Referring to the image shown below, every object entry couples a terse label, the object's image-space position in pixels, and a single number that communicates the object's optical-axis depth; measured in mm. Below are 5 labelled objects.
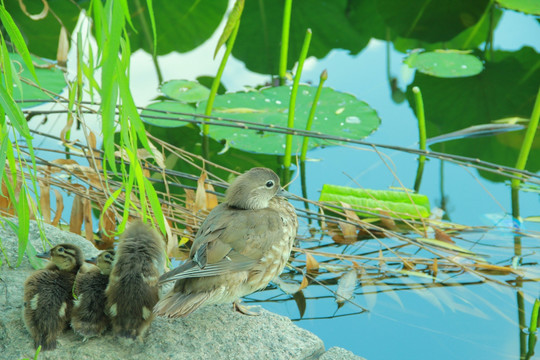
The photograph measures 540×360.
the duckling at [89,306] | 4453
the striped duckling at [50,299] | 4359
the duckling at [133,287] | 4414
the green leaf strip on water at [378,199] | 7672
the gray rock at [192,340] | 4437
